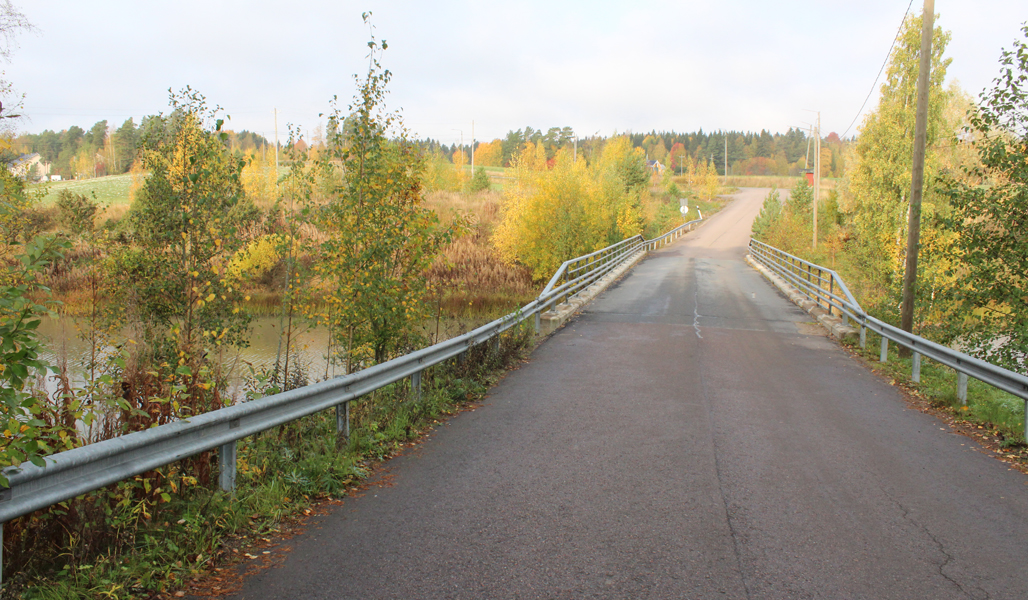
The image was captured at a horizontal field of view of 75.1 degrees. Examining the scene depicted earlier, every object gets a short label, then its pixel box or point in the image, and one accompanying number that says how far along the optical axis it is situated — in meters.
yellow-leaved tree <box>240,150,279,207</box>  43.88
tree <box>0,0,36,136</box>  13.62
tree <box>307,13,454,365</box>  9.09
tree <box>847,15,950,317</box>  32.94
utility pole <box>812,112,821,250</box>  45.91
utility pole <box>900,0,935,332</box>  13.05
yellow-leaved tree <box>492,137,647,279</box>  38.25
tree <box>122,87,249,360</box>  9.86
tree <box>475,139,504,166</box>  168.25
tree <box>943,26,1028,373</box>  9.70
